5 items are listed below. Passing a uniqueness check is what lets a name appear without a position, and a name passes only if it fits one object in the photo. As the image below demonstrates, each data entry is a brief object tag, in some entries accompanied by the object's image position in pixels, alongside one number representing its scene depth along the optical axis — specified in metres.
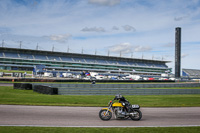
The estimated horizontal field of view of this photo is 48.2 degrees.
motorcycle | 10.62
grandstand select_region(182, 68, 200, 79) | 119.94
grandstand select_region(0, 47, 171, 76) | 105.19
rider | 10.62
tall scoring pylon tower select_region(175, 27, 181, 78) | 95.38
